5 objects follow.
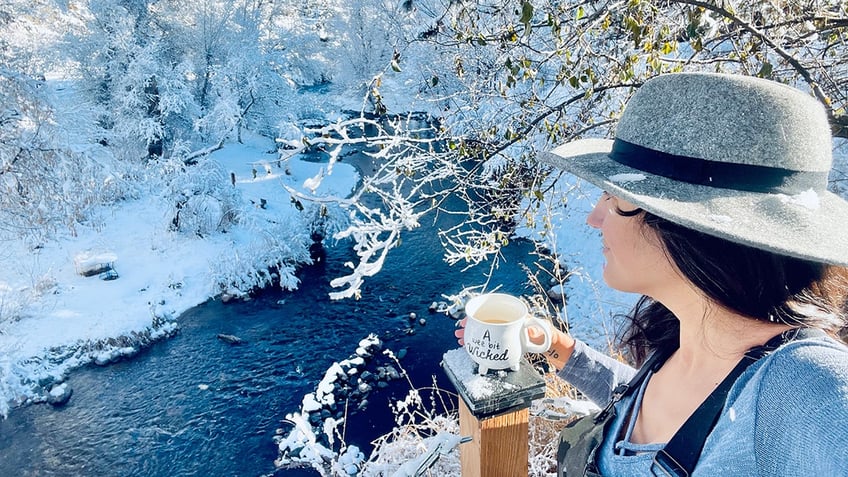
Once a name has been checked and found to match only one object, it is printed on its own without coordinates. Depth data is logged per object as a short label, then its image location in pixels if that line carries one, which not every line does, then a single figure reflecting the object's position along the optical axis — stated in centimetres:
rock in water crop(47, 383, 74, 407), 604
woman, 62
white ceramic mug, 104
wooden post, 101
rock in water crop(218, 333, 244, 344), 704
